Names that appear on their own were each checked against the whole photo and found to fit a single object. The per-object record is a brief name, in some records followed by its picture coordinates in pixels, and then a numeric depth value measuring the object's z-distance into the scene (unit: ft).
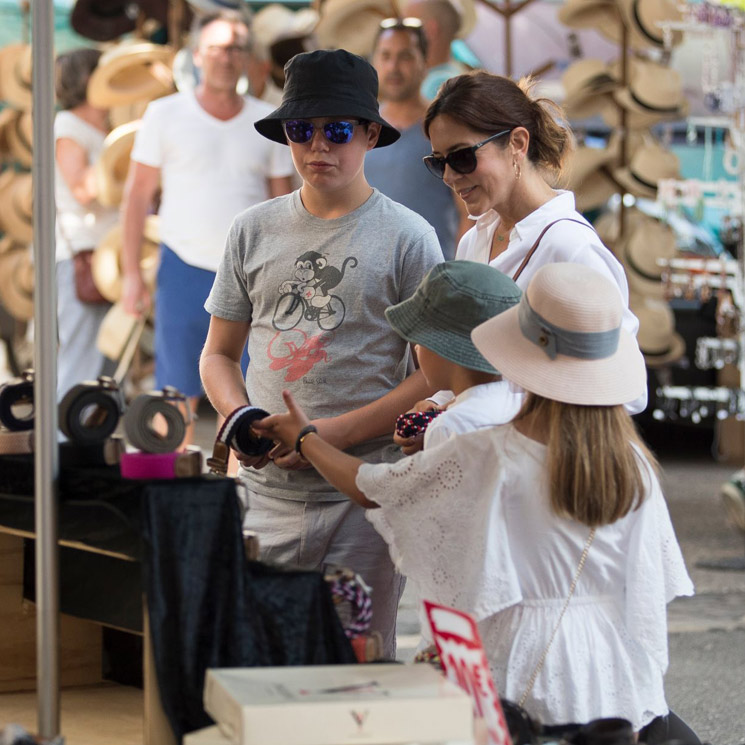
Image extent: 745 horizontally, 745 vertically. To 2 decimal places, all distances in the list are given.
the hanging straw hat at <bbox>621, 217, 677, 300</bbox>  43.91
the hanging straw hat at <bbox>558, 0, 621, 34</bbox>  45.91
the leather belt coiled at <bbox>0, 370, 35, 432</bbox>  15.78
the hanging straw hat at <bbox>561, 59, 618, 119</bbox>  45.29
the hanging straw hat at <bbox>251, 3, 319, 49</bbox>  45.83
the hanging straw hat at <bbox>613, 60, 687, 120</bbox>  44.16
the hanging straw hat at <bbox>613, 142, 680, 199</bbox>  43.80
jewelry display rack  39.81
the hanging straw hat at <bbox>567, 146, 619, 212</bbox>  44.45
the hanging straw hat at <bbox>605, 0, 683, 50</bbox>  42.52
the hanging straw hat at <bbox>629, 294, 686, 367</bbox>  44.32
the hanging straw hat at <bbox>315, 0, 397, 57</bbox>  44.27
